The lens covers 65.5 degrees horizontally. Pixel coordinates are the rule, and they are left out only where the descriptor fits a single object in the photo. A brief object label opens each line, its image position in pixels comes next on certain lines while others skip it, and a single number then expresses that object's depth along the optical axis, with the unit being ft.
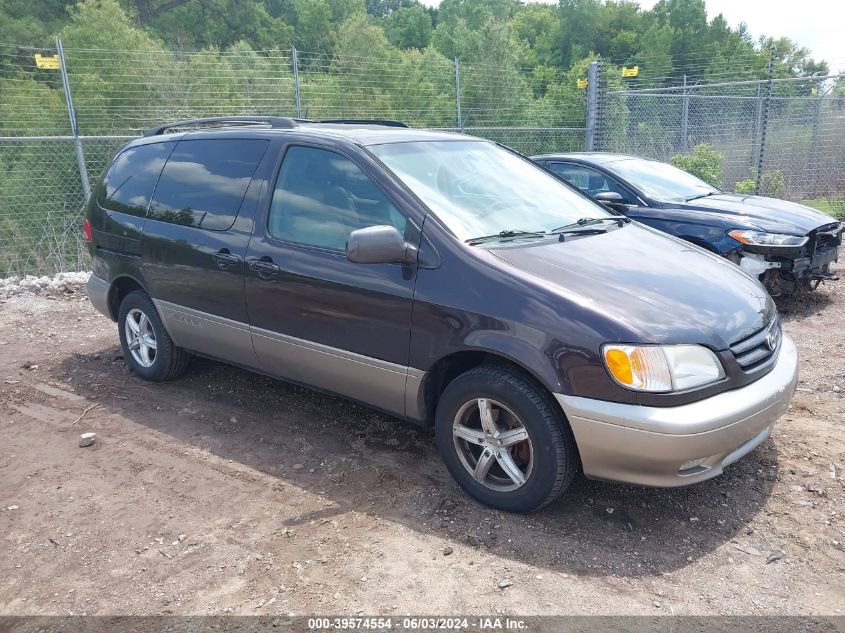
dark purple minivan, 9.31
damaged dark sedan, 19.90
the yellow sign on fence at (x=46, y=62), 31.76
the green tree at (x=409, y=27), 192.54
